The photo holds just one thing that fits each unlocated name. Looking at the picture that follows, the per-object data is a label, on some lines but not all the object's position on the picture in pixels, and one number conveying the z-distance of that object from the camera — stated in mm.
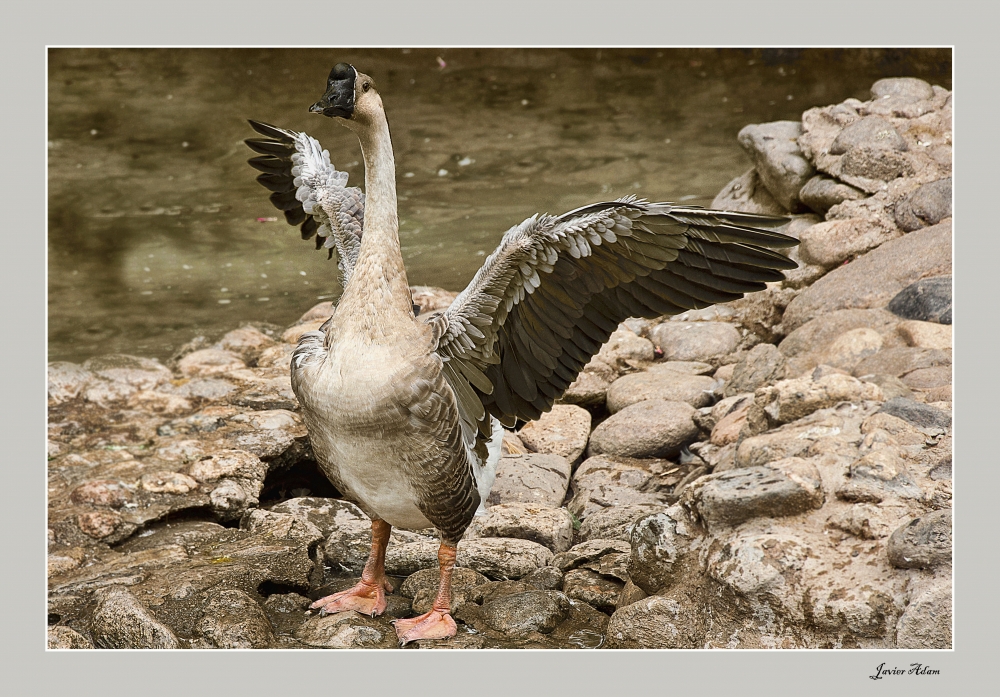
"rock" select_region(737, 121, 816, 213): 17406
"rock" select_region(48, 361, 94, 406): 14414
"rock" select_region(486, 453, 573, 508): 11617
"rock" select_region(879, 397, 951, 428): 9211
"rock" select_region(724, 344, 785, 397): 12609
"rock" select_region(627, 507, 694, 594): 8461
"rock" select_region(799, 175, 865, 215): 16125
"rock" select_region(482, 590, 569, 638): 8875
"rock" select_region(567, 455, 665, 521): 11477
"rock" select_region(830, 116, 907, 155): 16125
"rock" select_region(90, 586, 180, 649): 8383
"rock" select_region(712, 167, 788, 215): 18578
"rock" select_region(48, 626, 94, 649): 8336
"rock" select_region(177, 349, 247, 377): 15427
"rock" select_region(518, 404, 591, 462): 12867
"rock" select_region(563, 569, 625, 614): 9352
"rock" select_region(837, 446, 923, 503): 8180
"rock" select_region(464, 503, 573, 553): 10594
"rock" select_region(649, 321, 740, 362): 15289
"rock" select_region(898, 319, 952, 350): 11555
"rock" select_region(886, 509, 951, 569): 7207
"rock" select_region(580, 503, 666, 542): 10703
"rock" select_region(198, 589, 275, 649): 8578
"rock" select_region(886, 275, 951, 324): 12172
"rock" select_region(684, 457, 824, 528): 8172
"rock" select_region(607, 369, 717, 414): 13602
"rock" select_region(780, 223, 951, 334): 13328
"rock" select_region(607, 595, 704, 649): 8094
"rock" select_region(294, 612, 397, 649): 8742
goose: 7996
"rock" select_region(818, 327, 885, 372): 11766
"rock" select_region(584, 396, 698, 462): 12602
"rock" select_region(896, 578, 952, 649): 7125
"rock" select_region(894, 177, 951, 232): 14789
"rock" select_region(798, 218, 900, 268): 15086
